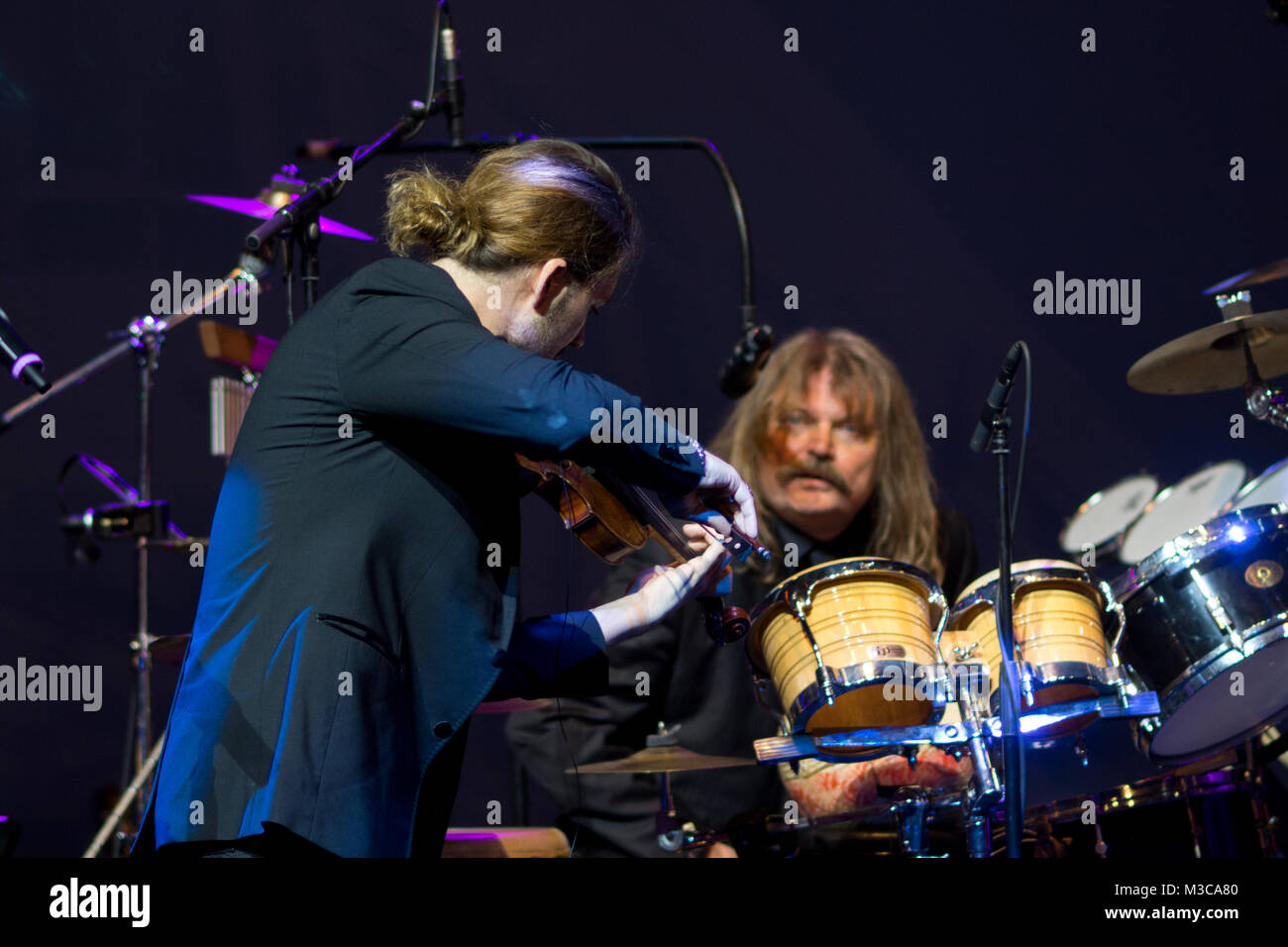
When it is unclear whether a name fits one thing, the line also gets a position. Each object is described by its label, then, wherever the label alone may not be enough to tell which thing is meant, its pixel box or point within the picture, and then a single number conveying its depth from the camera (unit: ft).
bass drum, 20.66
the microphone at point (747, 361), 19.11
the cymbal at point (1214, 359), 21.49
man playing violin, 10.86
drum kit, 16.98
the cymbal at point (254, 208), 21.31
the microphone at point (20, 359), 12.59
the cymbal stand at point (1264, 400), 21.77
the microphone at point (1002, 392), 15.58
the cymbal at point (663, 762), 19.36
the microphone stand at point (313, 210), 16.83
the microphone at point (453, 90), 19.33
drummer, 24.30
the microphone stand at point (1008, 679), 14.42
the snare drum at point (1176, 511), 28.60
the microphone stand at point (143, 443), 24.02
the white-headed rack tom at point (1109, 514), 28.94
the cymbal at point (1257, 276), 19.54
